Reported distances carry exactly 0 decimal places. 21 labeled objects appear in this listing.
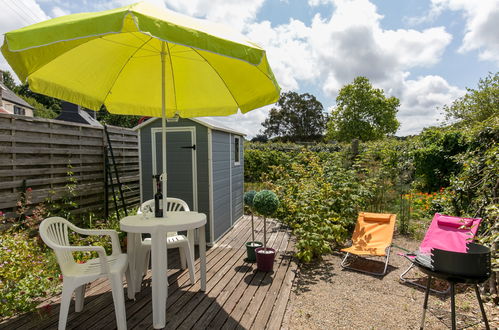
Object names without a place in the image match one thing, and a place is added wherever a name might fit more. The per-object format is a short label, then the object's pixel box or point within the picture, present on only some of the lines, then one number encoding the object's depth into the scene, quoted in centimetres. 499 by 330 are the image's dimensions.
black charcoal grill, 201
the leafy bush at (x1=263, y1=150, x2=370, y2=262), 401
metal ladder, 504
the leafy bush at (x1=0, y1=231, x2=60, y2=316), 246
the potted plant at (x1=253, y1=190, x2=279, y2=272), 359
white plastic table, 234
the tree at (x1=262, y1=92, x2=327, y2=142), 3903
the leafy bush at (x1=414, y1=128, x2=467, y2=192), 656
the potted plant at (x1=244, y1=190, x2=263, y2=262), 395
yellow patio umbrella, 165
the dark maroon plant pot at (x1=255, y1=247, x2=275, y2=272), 358
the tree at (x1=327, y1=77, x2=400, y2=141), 2608
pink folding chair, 324
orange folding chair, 377
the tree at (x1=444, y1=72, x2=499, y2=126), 1129
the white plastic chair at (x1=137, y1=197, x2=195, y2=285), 304
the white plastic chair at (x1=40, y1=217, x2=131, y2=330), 213
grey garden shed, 465
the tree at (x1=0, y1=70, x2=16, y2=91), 3120
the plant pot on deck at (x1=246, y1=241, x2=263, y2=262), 395
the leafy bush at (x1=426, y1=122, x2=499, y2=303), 314
